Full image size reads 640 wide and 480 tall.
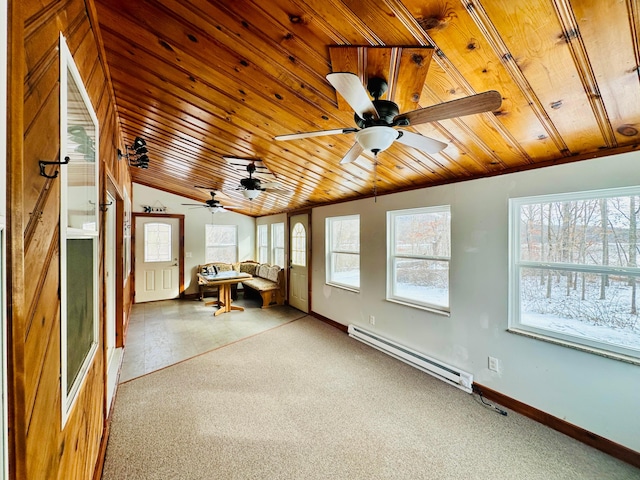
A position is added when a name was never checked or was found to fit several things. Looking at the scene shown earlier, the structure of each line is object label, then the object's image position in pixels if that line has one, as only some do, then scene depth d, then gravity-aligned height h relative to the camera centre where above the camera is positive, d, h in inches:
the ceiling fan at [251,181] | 131.6 +29.3
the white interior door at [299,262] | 217.6 -15.9
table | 211.2 -32.1
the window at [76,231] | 40.8 +2.0
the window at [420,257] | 124.5 -6.4
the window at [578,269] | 78.8 -7.8
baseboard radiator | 109.3 -51.9
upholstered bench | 233.3 -36.1
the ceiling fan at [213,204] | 209.6 +29.0
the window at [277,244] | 263.5 -1.0
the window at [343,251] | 174.7 -5.1
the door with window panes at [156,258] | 242.5 -14.1
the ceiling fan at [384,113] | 46.6 +25.1
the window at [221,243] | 282.2 -0.2
